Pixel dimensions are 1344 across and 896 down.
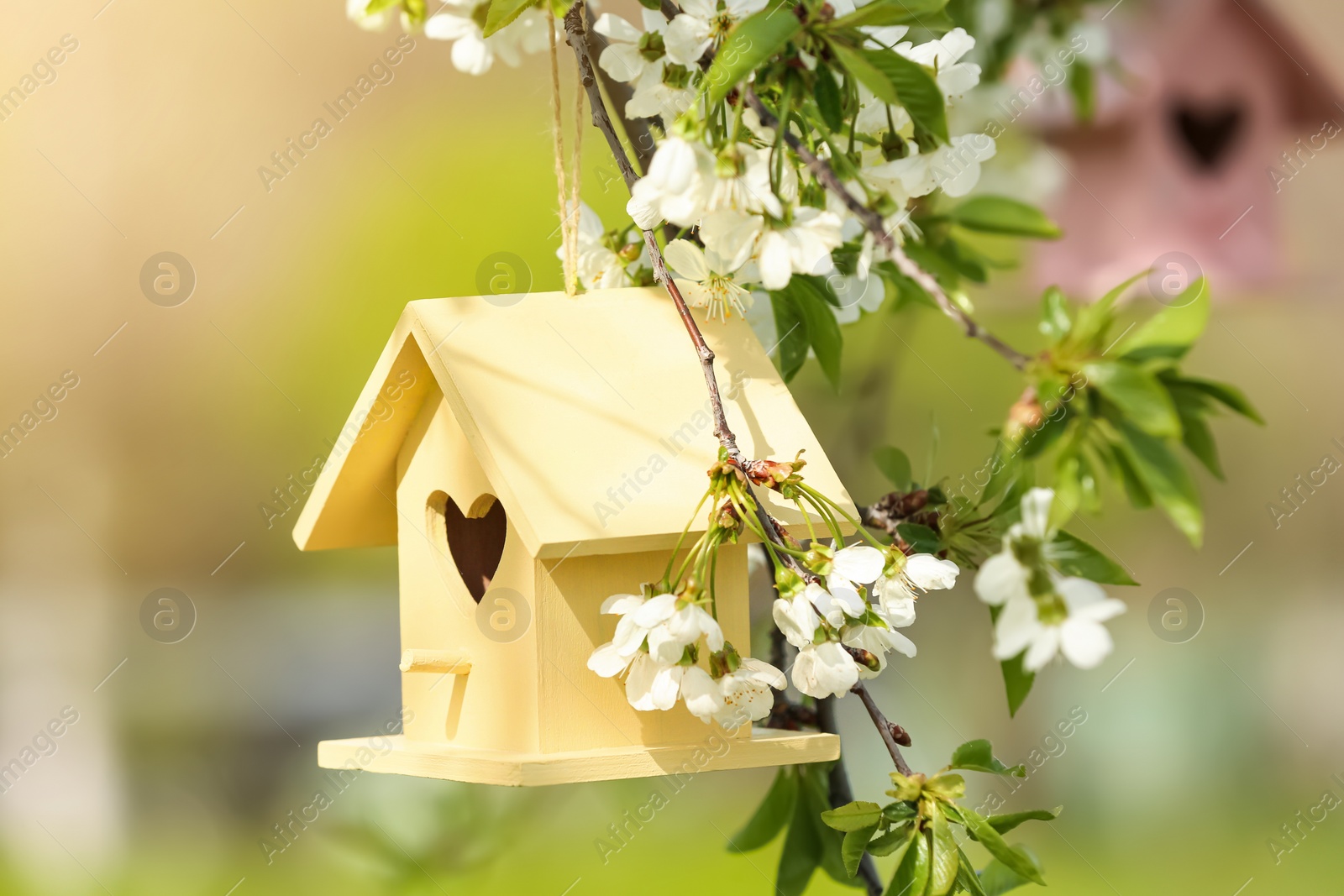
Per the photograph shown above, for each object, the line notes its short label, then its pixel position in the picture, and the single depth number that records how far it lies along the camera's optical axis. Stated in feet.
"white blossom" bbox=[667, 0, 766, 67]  6.48
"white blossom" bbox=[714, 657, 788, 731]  6.42
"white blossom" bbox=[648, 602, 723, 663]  6.37
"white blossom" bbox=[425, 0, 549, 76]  6.67
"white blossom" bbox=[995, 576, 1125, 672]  6.21
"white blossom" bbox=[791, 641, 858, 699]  6.40
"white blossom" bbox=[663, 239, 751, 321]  6.55
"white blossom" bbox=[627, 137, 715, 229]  6.31
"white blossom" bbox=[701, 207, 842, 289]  6.34
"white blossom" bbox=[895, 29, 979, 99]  6.51
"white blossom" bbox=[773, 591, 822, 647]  6.39
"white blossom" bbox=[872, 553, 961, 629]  6.46
